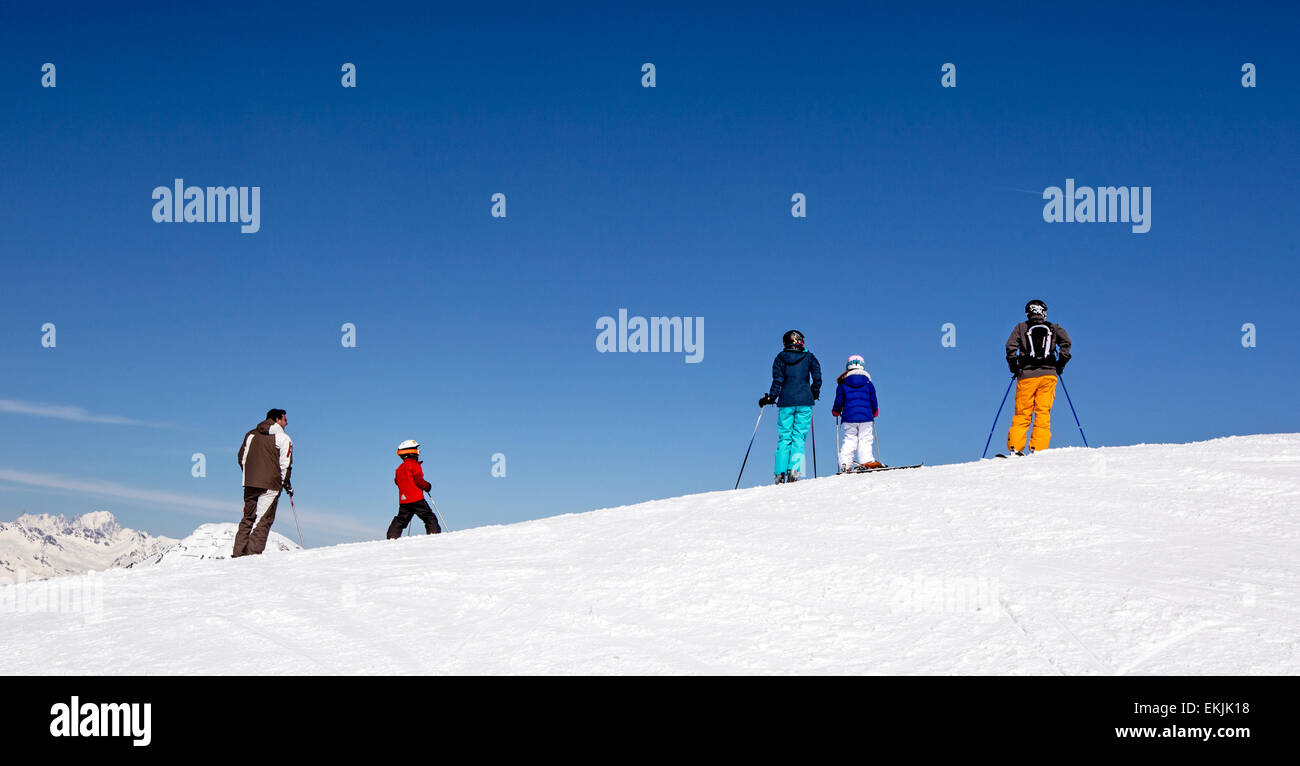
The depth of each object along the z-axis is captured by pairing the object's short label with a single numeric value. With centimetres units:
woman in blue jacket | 1375
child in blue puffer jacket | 1400
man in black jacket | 1334
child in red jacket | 1327
